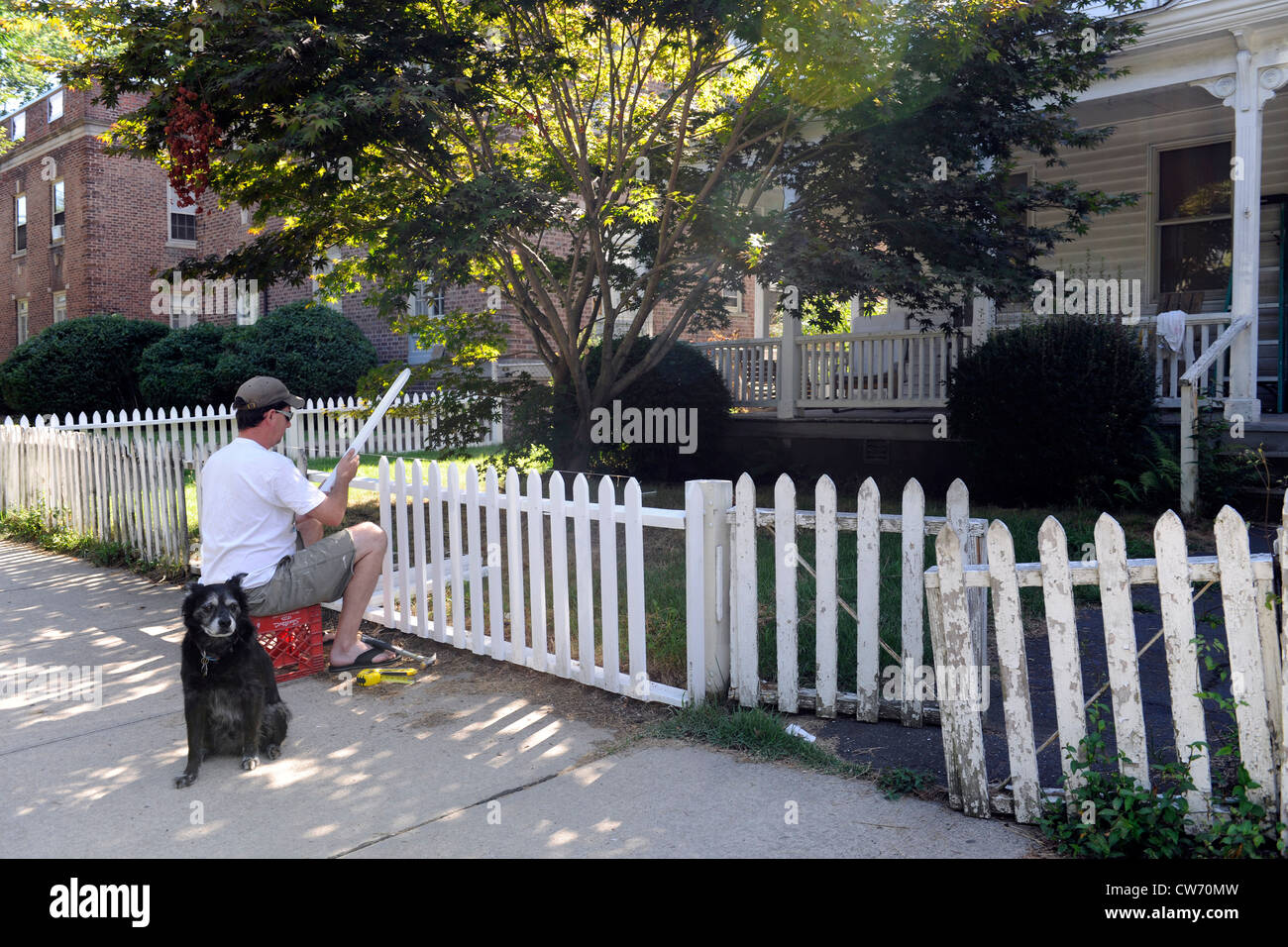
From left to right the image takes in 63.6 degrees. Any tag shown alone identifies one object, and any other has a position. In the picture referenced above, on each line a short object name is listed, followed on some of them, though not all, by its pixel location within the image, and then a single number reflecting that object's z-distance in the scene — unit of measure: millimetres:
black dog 4020
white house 9328
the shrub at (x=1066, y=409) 8695
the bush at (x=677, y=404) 11461
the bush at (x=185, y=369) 18859
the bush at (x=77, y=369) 20828
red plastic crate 5168
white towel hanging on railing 9453
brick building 25156
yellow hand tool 5234
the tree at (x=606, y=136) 6914
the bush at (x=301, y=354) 18172
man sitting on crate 4824
